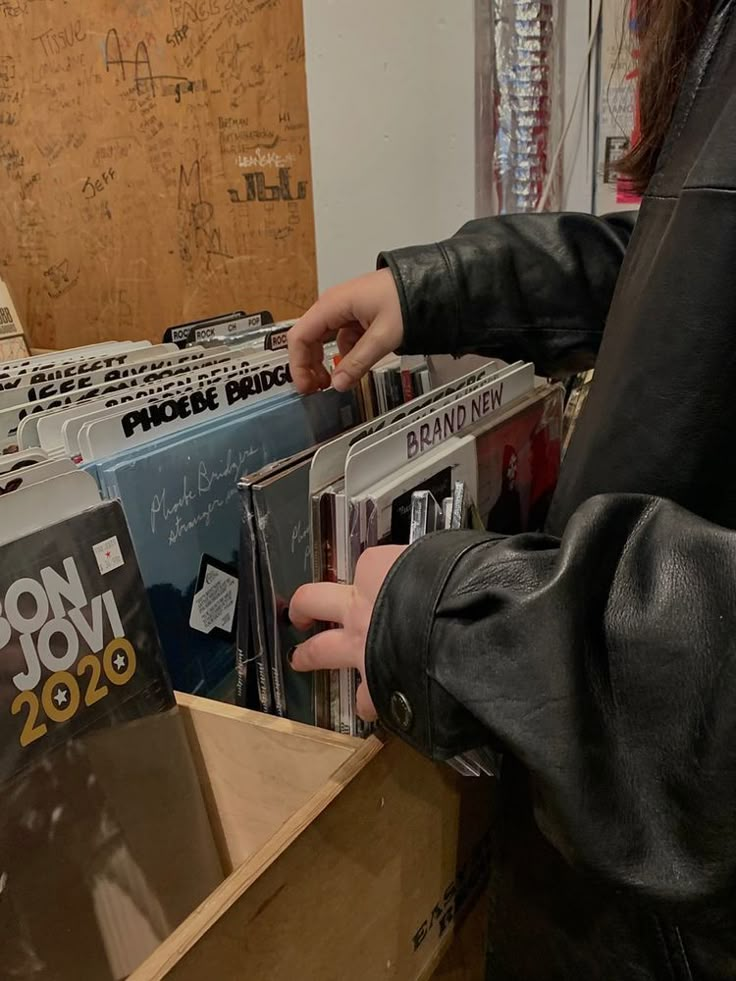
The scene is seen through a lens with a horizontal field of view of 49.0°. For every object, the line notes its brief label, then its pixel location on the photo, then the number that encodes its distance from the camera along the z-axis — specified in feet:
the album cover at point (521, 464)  2.92
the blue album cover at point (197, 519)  2.56
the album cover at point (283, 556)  2.39
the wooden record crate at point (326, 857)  1.90
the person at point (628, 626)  1.42
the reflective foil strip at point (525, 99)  5.03
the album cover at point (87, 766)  2.10
